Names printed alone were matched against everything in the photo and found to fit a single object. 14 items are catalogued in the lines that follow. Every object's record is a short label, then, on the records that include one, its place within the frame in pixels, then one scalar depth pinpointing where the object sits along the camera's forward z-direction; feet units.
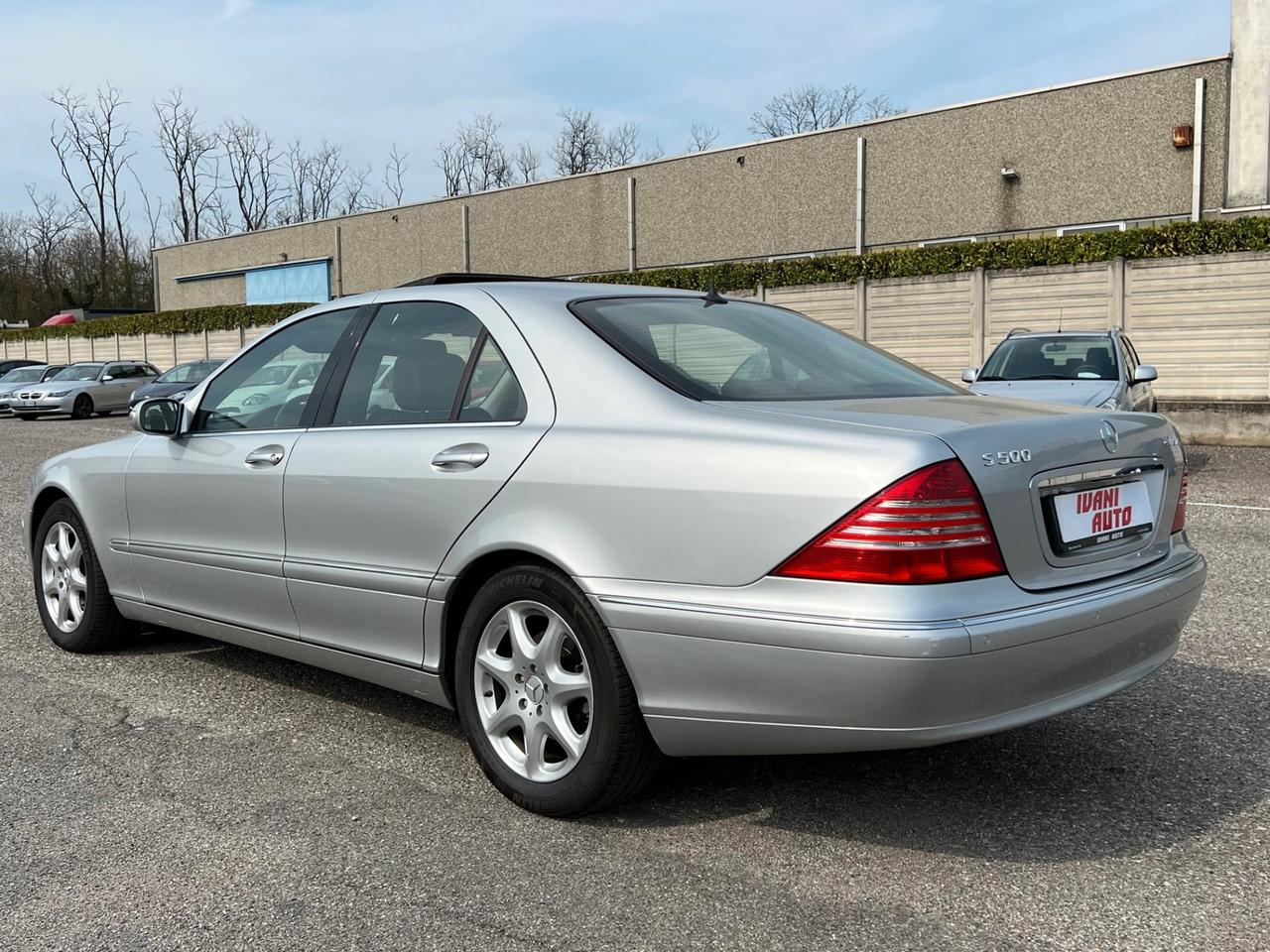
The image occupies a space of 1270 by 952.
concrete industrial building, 64.49
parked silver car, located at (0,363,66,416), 92.22
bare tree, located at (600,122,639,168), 199.00
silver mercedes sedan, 9.02
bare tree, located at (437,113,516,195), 208.64
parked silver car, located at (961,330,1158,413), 32.68
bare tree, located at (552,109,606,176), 199.52
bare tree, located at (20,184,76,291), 215.16
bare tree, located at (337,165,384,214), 219.00
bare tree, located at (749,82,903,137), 185.26
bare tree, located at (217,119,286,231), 220.84
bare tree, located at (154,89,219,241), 218.18
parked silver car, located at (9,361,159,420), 88.38
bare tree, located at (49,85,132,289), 221.66
